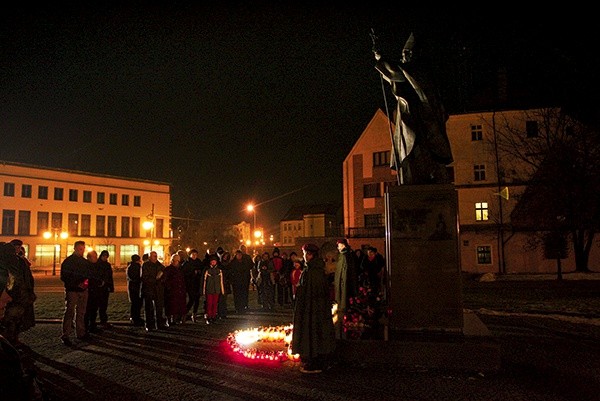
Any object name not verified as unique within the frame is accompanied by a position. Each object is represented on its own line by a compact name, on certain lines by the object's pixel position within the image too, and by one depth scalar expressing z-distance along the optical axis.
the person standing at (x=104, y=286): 12.06
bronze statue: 8.16
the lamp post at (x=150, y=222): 37.31
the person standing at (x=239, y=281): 14.94
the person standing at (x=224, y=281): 13.47
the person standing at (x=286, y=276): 16.53
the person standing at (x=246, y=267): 15.12
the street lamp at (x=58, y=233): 57.73
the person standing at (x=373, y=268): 13.08
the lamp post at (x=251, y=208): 36.17
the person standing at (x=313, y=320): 7.12
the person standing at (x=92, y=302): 11.00
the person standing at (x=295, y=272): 15.38
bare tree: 19.70
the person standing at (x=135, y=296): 12.37
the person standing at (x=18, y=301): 8.02
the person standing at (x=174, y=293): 12.35
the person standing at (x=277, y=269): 16.39
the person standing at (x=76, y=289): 9.97
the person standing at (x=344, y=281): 8.67
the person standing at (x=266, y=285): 15.78
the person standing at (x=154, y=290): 11.70
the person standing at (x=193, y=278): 13.69
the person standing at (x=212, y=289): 12.94
